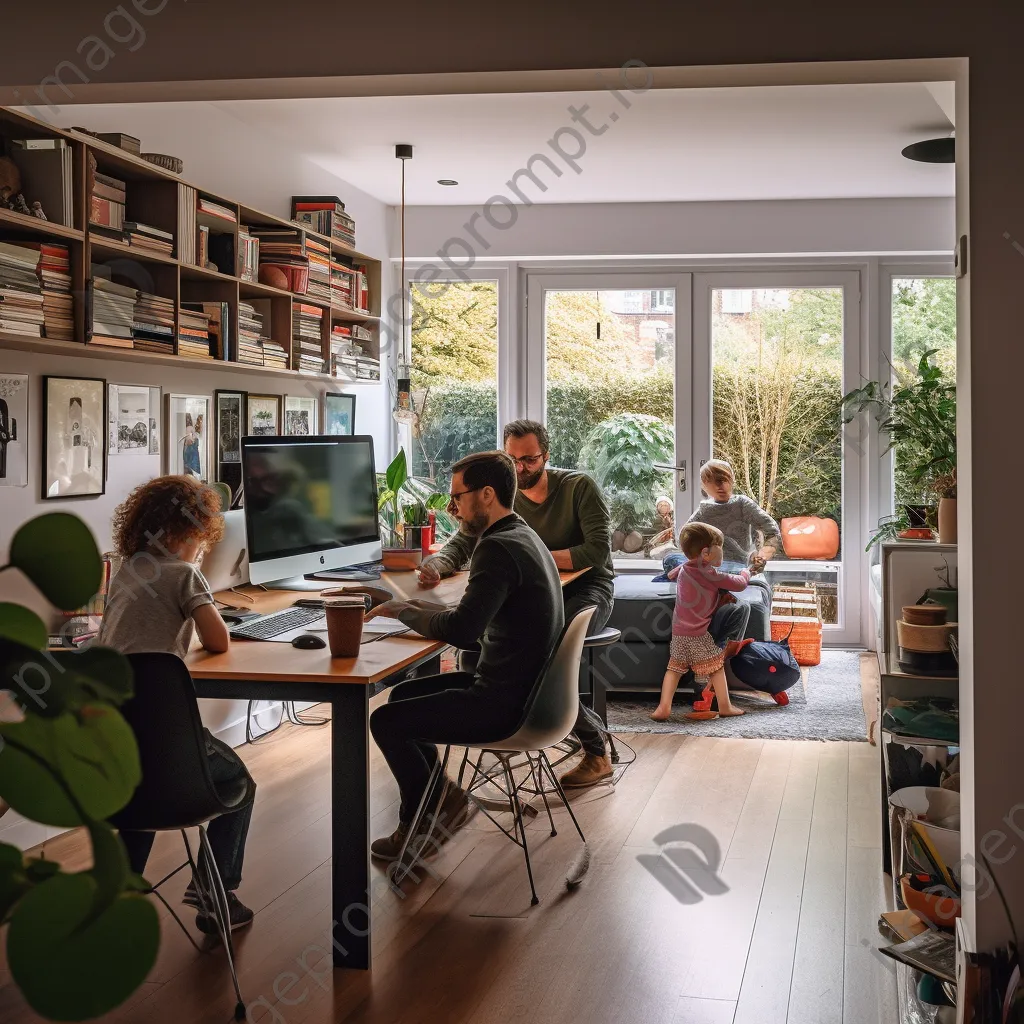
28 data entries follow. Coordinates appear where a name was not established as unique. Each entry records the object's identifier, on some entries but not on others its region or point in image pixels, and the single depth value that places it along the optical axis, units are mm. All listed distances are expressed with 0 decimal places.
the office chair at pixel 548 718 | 3291
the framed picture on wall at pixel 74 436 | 3879
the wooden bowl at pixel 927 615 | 3314
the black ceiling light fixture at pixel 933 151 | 5457
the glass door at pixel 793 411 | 7188
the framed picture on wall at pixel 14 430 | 3633
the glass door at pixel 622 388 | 7320
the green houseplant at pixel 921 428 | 3881
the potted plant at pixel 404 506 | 5621
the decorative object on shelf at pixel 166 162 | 4086
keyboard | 3211
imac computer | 3678
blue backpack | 5676
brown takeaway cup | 2910
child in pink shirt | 5477
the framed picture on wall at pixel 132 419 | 4266
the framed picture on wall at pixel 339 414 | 6250
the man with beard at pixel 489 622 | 3125
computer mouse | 3059
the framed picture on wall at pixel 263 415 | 5316
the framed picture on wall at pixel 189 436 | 4676
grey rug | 5238
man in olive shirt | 4414
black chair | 2418
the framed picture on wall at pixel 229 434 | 5059
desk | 2748
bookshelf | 3512
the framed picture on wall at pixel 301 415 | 5746
